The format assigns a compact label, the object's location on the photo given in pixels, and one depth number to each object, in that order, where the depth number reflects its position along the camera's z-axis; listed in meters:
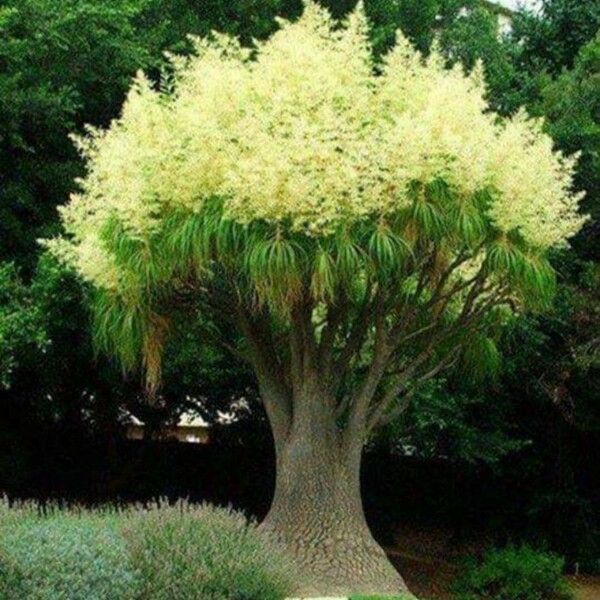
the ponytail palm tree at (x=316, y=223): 11.68
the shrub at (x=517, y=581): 15.55
